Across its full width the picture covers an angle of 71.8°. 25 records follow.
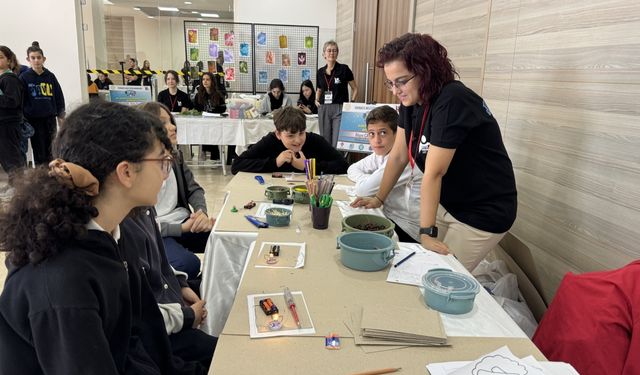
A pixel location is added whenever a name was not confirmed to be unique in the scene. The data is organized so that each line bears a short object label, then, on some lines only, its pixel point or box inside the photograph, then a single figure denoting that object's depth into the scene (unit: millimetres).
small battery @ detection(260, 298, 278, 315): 1157
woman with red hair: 1644
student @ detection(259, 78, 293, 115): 6484
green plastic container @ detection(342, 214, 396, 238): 1608
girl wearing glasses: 850
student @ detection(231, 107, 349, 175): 2746
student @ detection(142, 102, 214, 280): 2104
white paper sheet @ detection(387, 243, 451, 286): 1377
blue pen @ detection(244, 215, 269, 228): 1827
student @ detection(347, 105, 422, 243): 2213
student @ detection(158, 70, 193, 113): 6242
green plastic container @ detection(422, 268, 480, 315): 1186
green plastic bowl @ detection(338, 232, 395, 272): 1402
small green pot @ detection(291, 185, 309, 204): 2154
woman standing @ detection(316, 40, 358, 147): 5772
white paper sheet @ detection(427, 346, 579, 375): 953
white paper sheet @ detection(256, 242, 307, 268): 1447
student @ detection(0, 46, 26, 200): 4637
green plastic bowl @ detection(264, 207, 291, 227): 1819
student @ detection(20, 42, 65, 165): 5082
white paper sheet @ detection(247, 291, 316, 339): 1075
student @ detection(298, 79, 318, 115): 6586
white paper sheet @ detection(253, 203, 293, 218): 1966
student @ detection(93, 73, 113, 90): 7819
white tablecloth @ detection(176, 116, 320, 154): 5664
